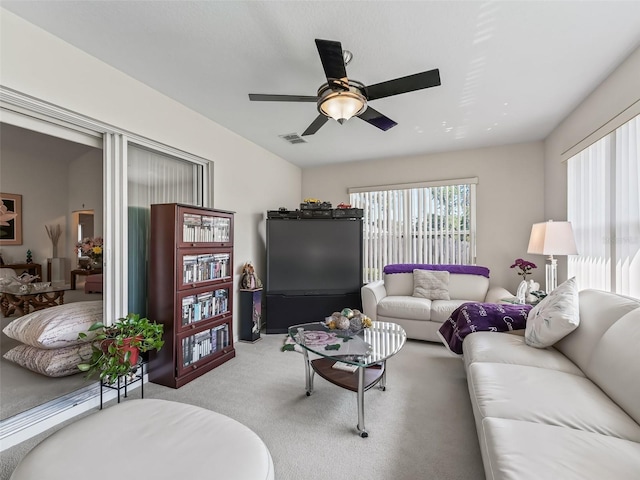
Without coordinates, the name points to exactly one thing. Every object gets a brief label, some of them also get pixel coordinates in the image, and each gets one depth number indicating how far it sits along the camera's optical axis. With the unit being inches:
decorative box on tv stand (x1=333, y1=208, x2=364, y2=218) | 162.4
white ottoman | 39.0
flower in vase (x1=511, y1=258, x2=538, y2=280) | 134.6
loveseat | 136.9
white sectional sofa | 38.9
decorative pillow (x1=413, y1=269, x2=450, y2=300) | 151.3
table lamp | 102.9
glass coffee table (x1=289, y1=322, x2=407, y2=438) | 73.1
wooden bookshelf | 97.8
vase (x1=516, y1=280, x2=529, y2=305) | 114.9
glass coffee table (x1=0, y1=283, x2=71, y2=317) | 111.5
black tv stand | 155.3
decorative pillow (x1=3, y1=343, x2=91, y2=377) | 90.5
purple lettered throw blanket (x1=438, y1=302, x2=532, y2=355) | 93.7
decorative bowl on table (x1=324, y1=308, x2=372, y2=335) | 95.7
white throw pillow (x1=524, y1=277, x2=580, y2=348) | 74.0
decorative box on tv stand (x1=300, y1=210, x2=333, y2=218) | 162.1
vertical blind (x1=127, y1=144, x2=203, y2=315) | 100.3
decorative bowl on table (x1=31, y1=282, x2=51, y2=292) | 113.1
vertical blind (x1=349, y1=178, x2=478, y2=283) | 167.8
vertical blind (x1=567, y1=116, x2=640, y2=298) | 83.4
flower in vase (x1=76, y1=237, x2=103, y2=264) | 110.6
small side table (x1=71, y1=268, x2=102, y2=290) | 115.5
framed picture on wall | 96.2
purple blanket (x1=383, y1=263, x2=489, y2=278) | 154.8
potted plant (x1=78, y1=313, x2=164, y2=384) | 75.5
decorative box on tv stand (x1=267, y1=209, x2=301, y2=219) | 158.4
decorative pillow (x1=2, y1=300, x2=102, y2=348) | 88.8
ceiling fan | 65.8
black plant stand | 78.9
